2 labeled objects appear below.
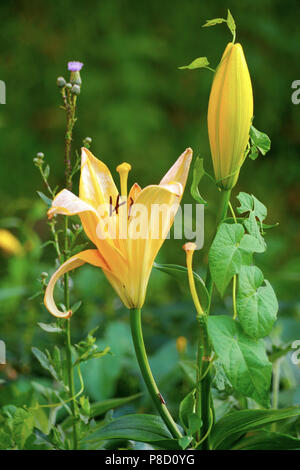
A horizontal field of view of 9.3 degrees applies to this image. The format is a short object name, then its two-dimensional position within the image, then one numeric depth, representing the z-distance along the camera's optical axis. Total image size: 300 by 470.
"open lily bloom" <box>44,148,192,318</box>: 1.23
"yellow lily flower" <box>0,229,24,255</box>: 1.79
